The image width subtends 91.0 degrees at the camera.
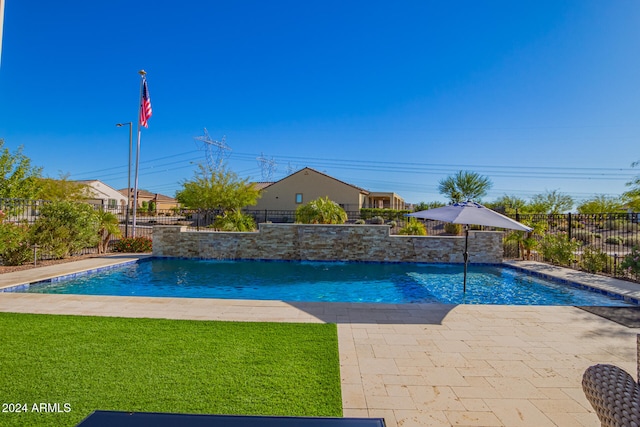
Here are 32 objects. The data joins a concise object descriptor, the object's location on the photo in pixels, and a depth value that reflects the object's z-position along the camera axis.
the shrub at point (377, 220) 23.97
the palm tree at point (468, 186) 34.72
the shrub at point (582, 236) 14.38
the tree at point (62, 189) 22.80
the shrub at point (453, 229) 17.80
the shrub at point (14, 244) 9.22
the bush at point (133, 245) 14.02
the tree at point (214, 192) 26.64
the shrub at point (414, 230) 14.87
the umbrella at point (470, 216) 7.45
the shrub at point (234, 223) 15.25
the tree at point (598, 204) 29.82
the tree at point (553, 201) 31.94
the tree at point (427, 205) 37.99
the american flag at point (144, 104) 16.47
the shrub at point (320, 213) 14.95
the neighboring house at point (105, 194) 39.34
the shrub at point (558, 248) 11.20
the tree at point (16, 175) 17.31
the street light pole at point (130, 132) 19.25
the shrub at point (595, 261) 10.00
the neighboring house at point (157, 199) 56.67
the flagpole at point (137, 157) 16.20
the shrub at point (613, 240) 16.02
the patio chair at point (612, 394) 1.30
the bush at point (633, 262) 8.35
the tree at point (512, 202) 28.33
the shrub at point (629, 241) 14.83
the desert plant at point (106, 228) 13.08
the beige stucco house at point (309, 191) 32.22
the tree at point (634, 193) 12.10
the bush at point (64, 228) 10.84
